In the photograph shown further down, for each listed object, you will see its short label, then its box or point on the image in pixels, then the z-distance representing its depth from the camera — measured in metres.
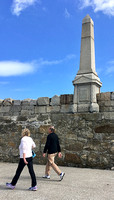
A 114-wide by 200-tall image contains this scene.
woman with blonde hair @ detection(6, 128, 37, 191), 3.82
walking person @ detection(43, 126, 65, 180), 4.69
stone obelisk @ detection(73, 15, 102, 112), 6.23
